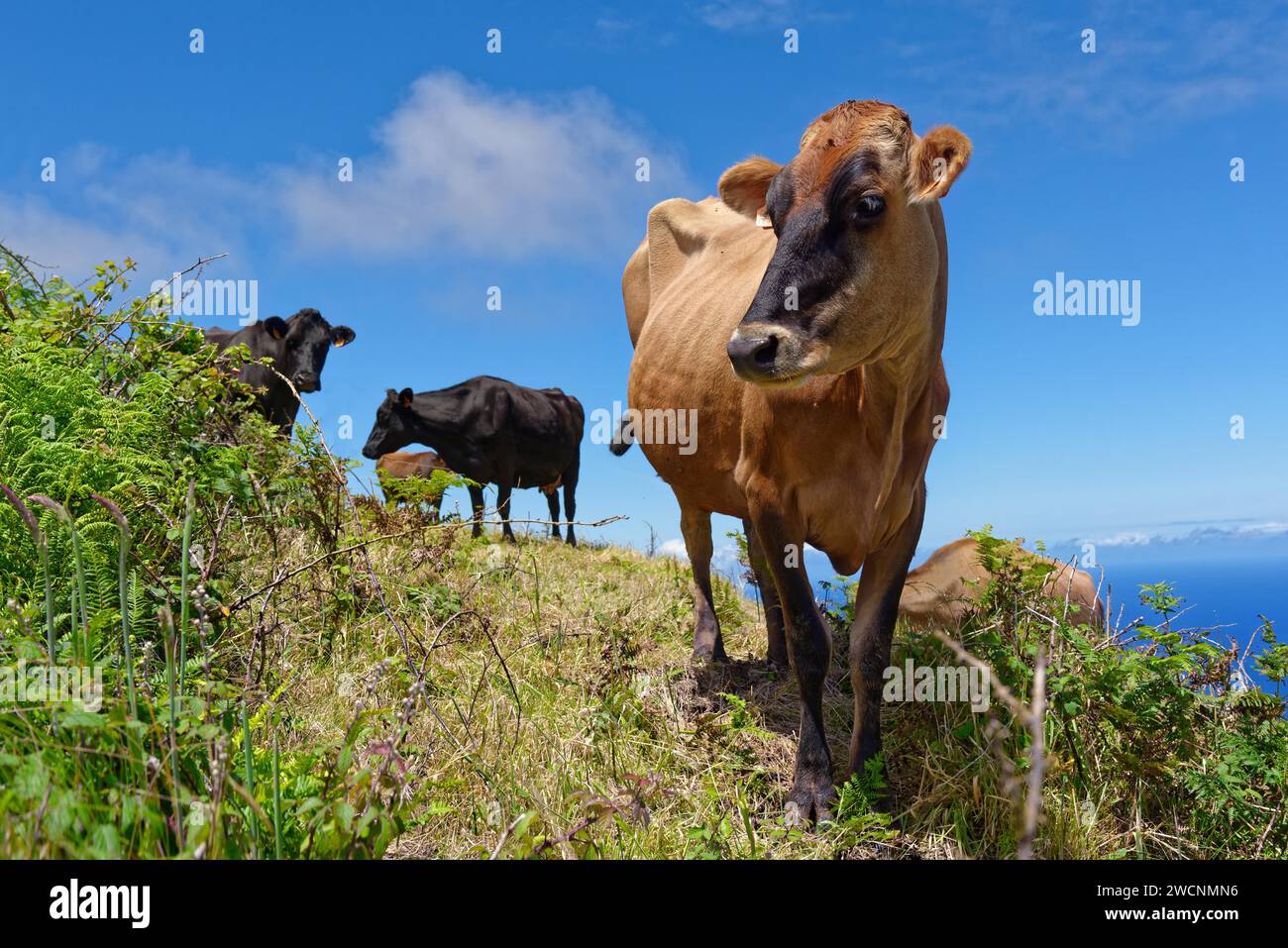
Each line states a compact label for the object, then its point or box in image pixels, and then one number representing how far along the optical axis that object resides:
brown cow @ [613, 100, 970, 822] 3.40
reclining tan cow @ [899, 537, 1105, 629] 6.29
